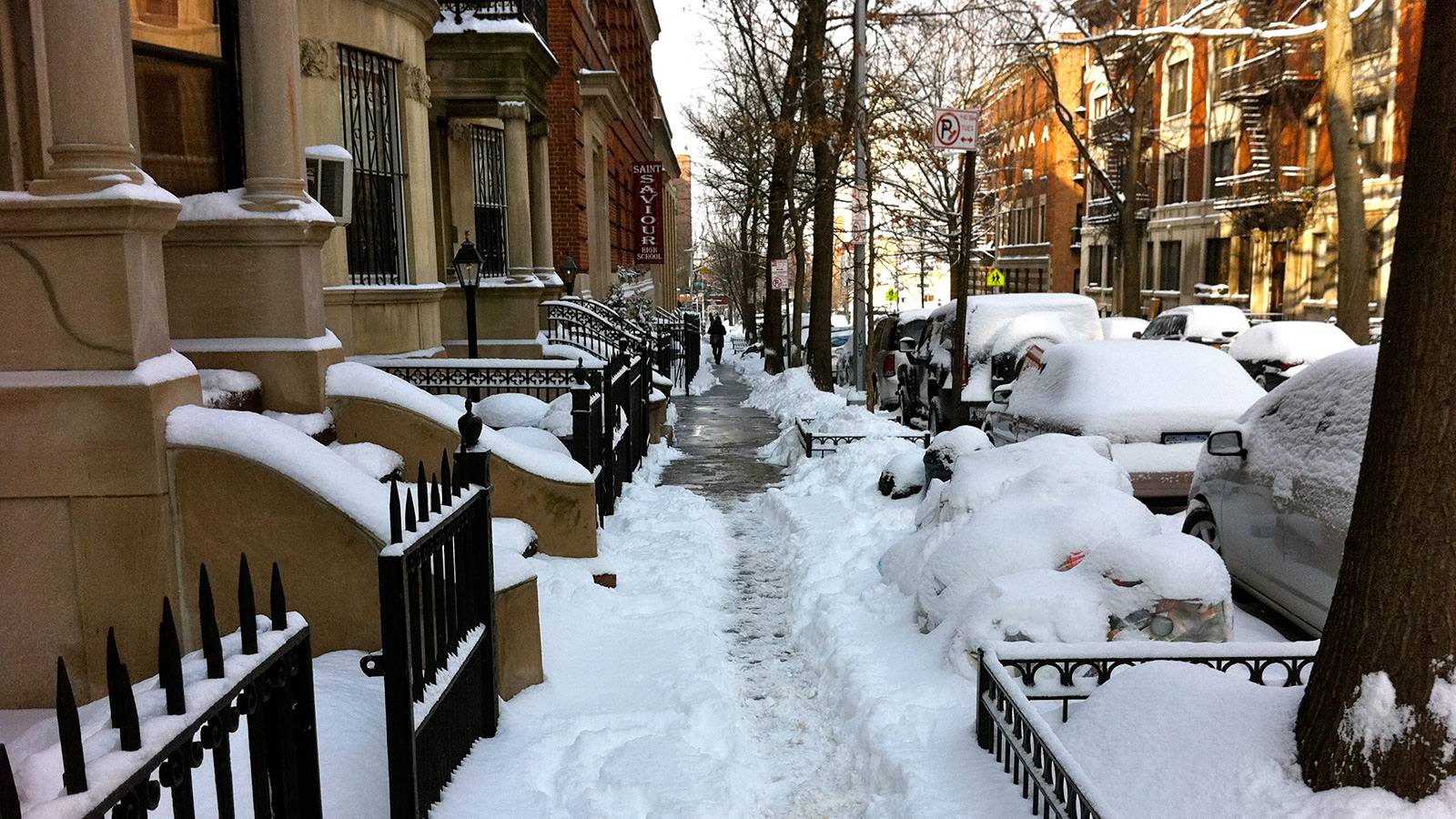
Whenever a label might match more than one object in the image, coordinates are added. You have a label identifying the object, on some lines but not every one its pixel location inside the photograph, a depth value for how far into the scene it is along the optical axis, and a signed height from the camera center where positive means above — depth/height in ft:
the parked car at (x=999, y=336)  44.21 -2.38
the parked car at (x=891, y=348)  64.85 -4.17
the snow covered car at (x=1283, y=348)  54.29 -3.78
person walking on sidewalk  133.00 -6.48
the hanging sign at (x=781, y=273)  87.81 +0.95
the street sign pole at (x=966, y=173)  41.50 +4.36
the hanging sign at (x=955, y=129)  41.47 +5.99
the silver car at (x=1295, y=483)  18.04 -3.90
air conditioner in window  29.89 +3.23
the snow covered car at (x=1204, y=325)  76.07 -3.47
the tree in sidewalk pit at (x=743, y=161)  101.40 +14.19
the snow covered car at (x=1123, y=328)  83.76 -3.97
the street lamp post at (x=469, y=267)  39.60 +0.87
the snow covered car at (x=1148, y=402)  27.40 -3.31
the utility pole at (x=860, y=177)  58.03 +5.86
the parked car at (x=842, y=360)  83.76 -6.32
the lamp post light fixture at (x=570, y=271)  67.36 +1.08
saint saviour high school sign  115.85 +8.72
